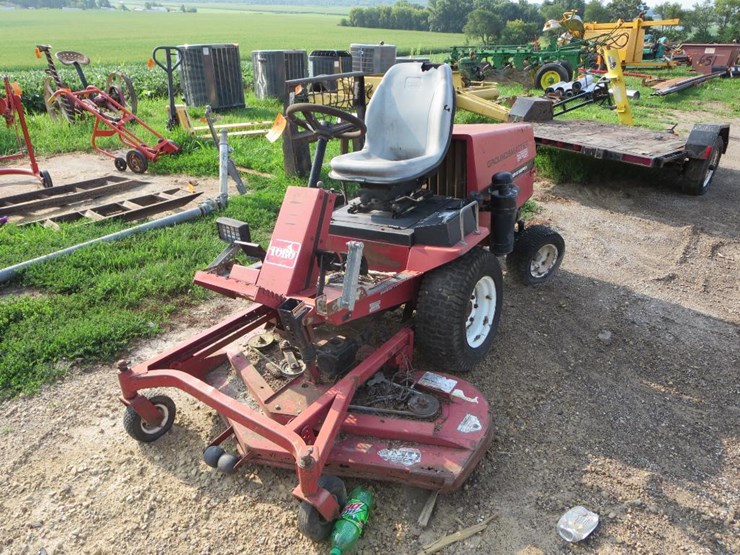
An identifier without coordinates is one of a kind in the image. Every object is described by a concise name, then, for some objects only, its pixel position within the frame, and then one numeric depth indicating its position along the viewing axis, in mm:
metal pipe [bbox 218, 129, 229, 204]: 5648
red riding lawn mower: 2365
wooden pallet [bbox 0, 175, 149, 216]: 5871
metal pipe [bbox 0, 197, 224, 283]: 4195
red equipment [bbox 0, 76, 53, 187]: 6496
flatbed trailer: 5883
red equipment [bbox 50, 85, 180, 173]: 7195
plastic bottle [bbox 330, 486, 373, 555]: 2121
